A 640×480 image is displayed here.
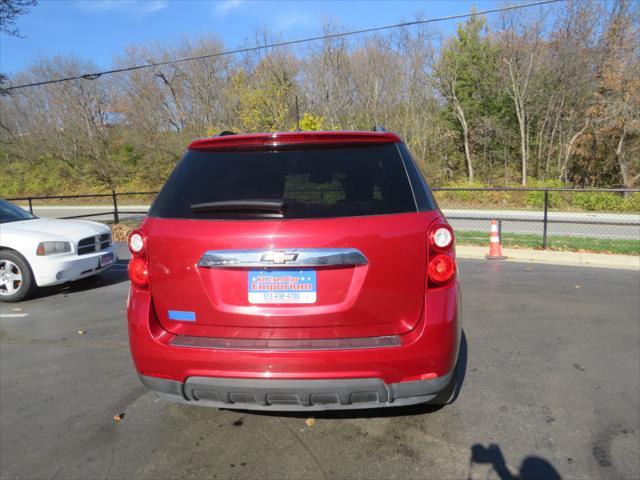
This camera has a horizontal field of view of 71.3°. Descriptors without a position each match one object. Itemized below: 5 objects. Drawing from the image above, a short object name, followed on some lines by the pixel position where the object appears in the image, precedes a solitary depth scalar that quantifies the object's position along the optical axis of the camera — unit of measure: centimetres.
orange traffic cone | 898
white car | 606
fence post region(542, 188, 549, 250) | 974
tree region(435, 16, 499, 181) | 2800
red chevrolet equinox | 223
